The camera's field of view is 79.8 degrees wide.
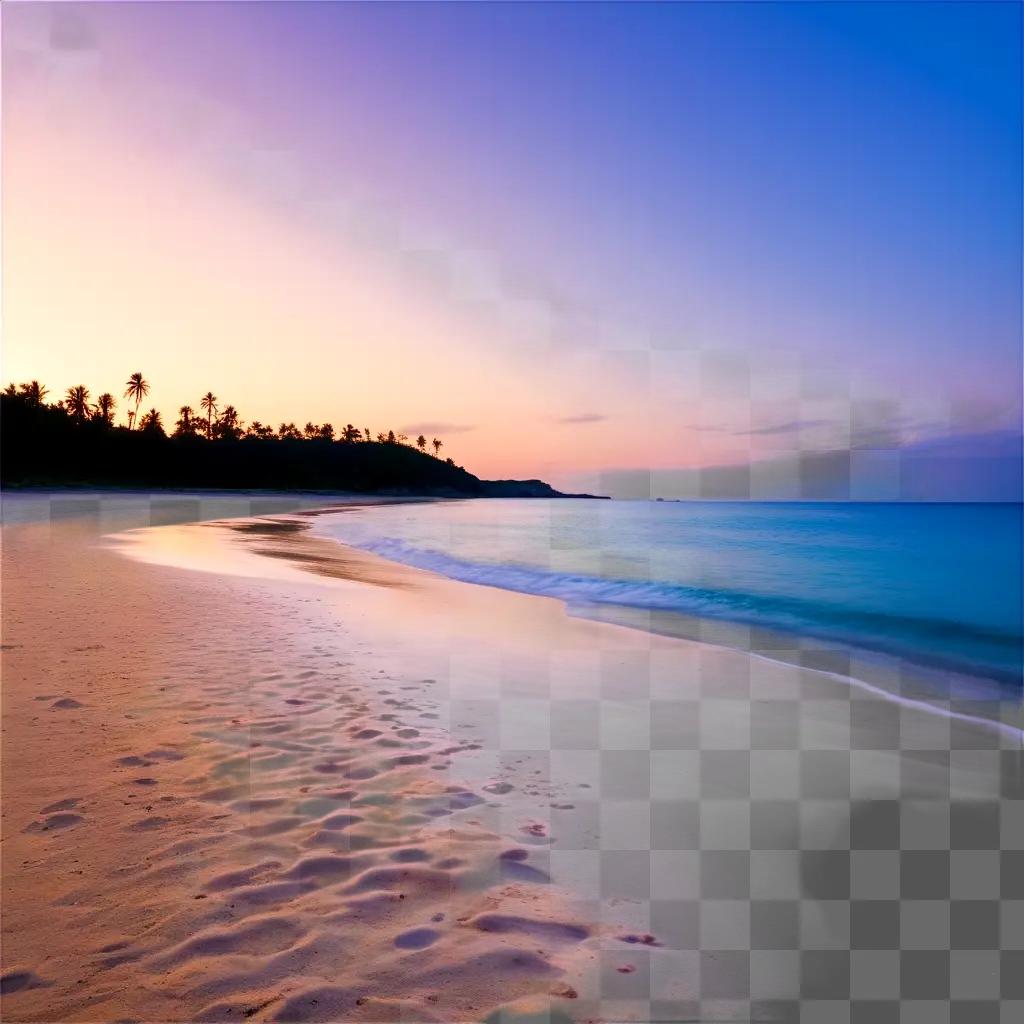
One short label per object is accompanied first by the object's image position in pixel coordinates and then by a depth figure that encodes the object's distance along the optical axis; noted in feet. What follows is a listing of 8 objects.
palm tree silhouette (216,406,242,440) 477.77
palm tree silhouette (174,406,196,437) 455.34
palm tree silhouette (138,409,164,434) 392.68
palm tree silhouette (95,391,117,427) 356.38
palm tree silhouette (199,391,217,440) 473.67
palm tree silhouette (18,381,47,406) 314.76
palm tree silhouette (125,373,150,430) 399.01
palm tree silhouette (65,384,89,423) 347.56
